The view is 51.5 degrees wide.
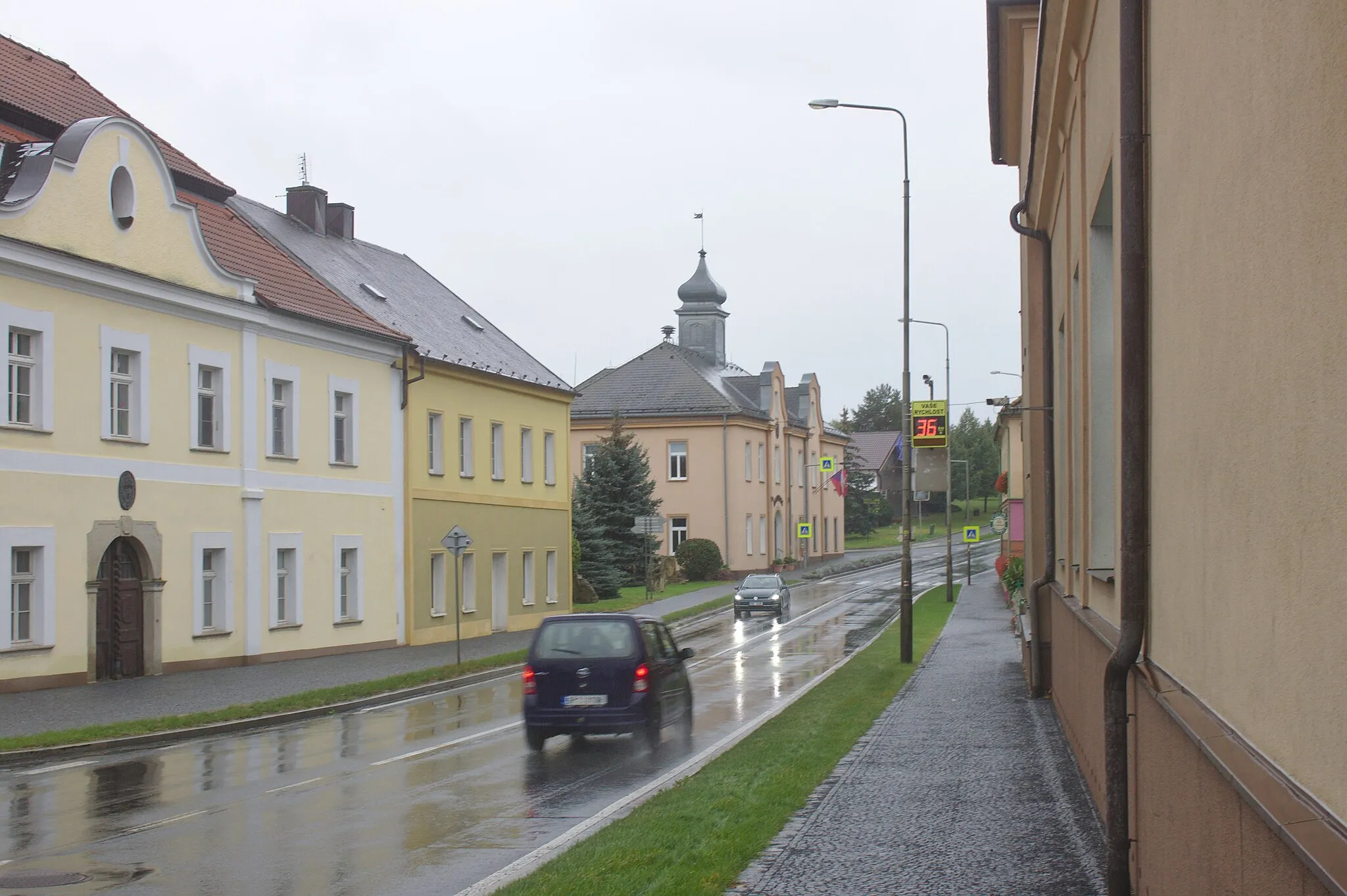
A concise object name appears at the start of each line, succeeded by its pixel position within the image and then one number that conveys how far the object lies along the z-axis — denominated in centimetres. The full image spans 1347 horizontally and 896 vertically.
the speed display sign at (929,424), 2750
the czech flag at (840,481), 7706
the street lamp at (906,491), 2566
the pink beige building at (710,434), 6894
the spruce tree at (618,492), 5503
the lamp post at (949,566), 4959
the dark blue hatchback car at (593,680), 1597
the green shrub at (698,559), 6512
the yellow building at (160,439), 2223
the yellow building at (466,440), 3519
